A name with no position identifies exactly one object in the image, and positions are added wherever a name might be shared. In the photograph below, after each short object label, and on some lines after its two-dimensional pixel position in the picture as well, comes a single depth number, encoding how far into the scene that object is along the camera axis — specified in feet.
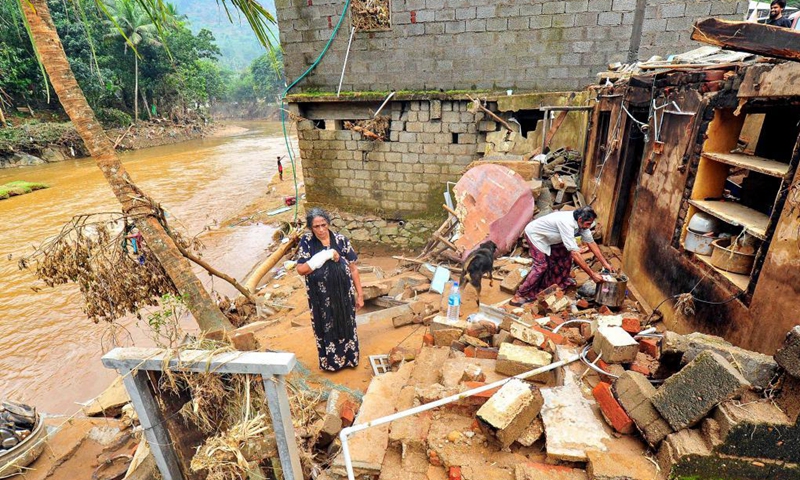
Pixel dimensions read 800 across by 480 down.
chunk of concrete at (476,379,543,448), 7.29
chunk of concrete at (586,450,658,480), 6.73
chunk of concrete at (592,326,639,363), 8.82
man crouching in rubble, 14.08
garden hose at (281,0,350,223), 26.28
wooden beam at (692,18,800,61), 6.14
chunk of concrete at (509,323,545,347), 10.08
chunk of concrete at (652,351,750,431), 6.33
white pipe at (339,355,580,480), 7.19
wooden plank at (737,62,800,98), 7.87
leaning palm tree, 10.91
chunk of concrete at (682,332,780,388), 6.72
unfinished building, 22.61
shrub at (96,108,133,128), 81.94
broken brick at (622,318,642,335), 10.61
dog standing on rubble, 16.49
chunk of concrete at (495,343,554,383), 9.14
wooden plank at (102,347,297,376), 6.01
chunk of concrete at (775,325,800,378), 6.05
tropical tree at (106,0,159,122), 76.48
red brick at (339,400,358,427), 10.01
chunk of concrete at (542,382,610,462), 7.23
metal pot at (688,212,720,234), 11.01
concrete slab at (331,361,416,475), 7.97
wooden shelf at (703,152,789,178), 8.62
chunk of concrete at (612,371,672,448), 7.07
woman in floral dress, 11.82
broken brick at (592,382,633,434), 7.57
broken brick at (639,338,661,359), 9.98
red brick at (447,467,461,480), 7.32
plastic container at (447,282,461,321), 13.88
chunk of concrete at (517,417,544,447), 7.59
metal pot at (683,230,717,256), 11.07
